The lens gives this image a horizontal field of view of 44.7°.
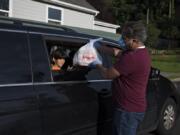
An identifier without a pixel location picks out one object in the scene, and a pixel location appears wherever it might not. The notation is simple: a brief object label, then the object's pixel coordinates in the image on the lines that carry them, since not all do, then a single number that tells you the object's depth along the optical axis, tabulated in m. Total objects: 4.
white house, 8.54
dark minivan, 2.01
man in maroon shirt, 2.21
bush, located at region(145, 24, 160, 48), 22.87
